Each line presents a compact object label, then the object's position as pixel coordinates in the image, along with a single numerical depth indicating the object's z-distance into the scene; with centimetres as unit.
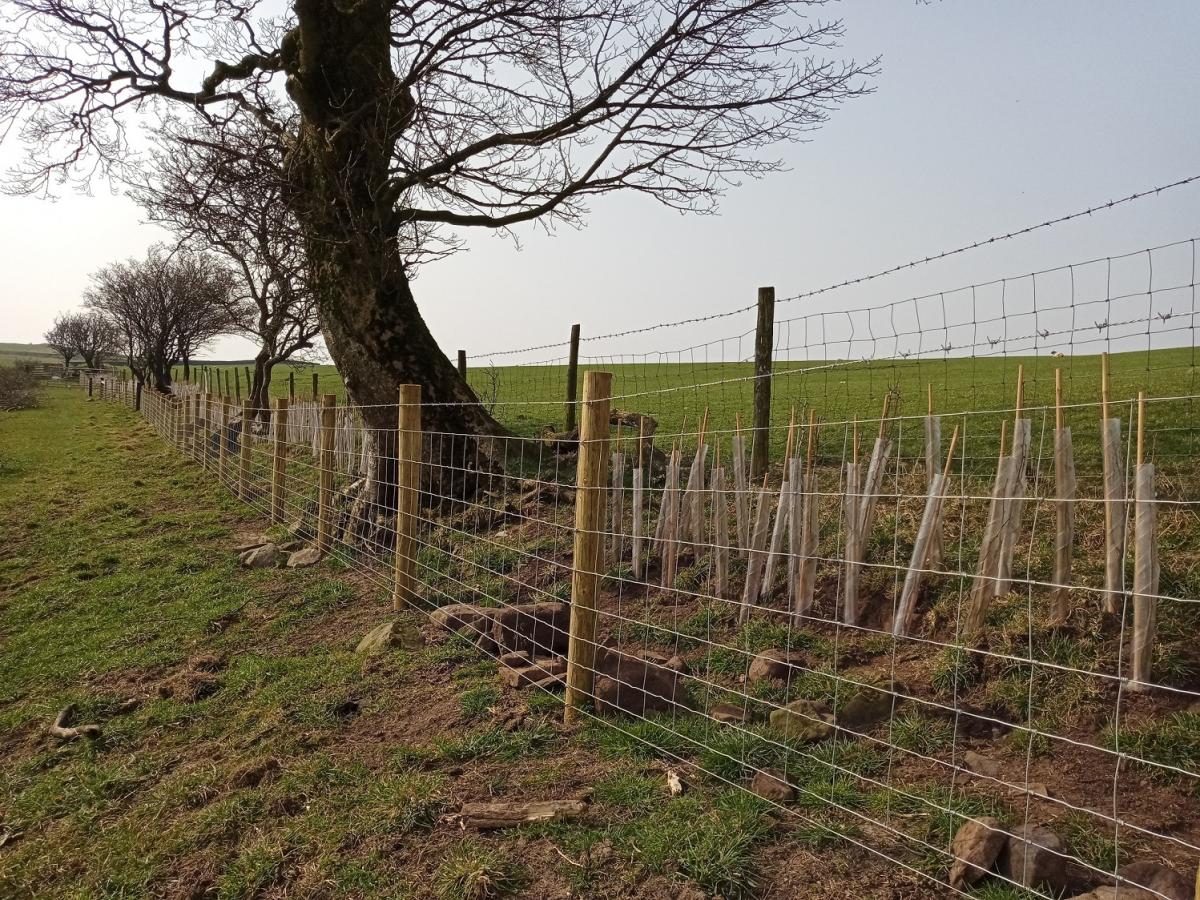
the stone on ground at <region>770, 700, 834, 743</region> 342
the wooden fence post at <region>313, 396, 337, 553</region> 762
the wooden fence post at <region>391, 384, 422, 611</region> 577
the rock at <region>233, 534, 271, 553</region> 834
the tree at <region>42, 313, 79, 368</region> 6756
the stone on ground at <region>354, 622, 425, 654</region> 503
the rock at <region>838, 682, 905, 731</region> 355
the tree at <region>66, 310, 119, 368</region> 6012
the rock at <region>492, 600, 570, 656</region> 465
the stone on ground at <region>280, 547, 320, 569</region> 757
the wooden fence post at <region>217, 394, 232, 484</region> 1266
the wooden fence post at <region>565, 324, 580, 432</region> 1163
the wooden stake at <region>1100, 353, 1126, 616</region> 343
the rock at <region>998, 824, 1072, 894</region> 235
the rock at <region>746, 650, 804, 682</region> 405
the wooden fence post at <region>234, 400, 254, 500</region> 1116
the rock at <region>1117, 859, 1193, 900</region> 218
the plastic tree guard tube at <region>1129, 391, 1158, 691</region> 316
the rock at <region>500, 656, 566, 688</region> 422
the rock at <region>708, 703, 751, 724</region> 362
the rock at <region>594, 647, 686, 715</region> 378
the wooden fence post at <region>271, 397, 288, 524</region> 922
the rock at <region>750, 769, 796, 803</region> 297
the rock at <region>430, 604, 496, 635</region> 500
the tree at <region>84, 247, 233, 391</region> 3419
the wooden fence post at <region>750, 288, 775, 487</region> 661
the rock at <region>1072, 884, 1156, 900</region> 214
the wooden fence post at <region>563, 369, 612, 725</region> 368
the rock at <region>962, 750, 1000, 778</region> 305
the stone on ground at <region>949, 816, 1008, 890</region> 241
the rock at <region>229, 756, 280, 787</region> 365
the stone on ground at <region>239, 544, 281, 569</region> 779
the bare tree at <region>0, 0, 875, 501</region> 800
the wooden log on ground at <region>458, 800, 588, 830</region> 301
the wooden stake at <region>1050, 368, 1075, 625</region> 358
